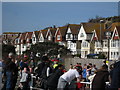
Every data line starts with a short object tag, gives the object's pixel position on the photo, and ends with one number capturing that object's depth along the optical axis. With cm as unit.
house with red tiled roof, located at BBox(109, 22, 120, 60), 6139
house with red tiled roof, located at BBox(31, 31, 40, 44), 7874
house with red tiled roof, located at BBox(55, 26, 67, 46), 7544
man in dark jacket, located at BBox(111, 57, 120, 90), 728
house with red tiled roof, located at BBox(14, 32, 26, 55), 8781
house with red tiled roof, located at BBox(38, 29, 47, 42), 7675
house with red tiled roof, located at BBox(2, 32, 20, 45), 9451
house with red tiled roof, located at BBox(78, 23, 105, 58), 6831
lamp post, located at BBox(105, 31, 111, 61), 6479
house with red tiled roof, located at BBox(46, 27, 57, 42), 7660
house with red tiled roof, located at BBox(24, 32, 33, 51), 8169
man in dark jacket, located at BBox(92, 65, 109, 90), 861
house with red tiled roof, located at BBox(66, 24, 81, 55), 7600
